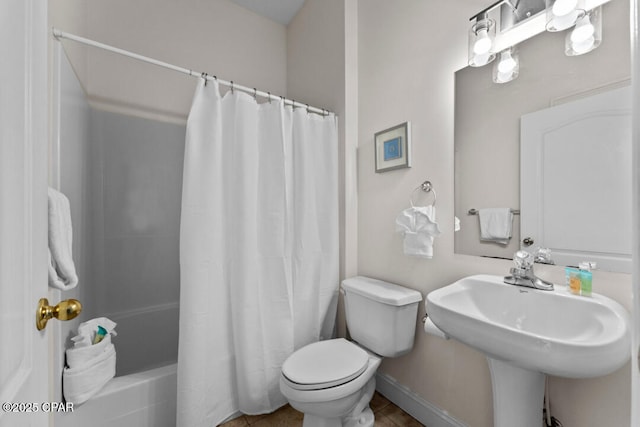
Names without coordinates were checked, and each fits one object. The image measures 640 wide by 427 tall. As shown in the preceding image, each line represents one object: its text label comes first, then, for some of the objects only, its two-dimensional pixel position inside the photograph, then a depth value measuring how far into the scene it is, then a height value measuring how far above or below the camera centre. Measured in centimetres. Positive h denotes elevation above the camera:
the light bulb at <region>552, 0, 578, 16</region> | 91 +71
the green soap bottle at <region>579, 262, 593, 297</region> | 87 -23
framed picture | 150 +39
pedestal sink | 68 -36
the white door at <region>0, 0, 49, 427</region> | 41 +1
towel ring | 140 +13
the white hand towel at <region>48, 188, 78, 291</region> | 76 -10
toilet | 116 -73
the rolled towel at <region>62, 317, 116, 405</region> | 107 -63
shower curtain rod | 106 +72
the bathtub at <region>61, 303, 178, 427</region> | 115 -86
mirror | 88 +44
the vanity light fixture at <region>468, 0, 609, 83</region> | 91 +71
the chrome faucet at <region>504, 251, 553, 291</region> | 99 -23
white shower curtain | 134 -23
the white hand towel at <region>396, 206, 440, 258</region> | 135 -9
